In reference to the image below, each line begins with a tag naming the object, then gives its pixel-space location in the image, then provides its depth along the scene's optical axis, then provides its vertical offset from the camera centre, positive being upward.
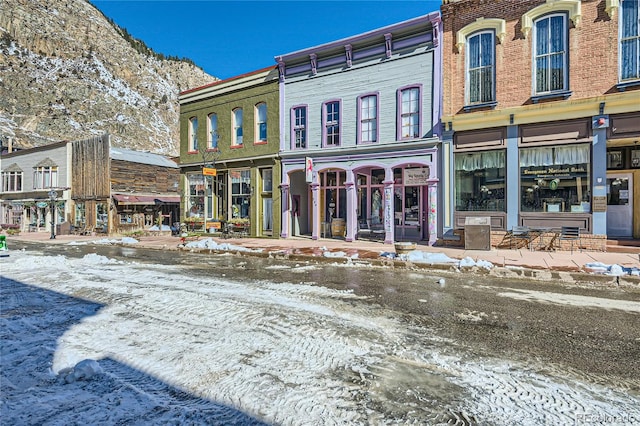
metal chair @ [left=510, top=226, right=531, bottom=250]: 11.81 -0.71
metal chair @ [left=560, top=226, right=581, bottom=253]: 11.21 -0.67
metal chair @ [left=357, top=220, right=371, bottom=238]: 16.14 -0.77
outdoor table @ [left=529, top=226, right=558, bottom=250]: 11.51 -0.76
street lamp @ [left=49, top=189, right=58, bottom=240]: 21.02 -0.65
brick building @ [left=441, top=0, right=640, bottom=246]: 10.98 +3.34
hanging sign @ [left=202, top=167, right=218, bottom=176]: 18.00 +2.11
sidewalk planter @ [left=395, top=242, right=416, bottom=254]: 10.70 -1.08
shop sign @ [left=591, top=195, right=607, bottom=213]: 10.94 +0.29
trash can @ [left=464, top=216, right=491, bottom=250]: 11.98 -0.80
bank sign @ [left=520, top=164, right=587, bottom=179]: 11.32 +1.39
